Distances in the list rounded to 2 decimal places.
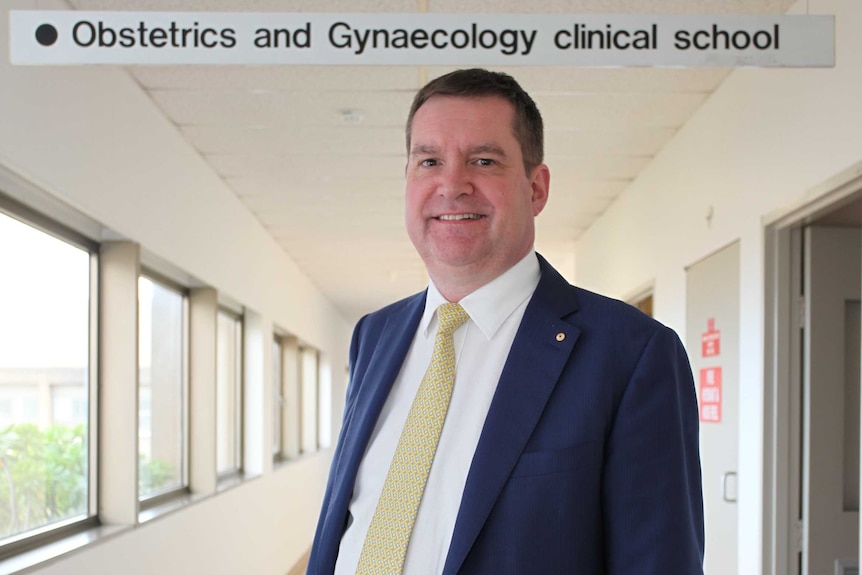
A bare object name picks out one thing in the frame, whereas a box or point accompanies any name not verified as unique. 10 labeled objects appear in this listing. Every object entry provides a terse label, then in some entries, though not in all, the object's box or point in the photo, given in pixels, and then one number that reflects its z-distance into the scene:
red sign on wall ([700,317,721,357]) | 4.56
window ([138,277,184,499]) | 5.30
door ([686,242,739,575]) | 4.29
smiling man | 1.18
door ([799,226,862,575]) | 3.74
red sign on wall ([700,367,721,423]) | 4.58
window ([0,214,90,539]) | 3.44
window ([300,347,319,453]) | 12.27
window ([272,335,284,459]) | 10.24
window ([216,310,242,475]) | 7.46
